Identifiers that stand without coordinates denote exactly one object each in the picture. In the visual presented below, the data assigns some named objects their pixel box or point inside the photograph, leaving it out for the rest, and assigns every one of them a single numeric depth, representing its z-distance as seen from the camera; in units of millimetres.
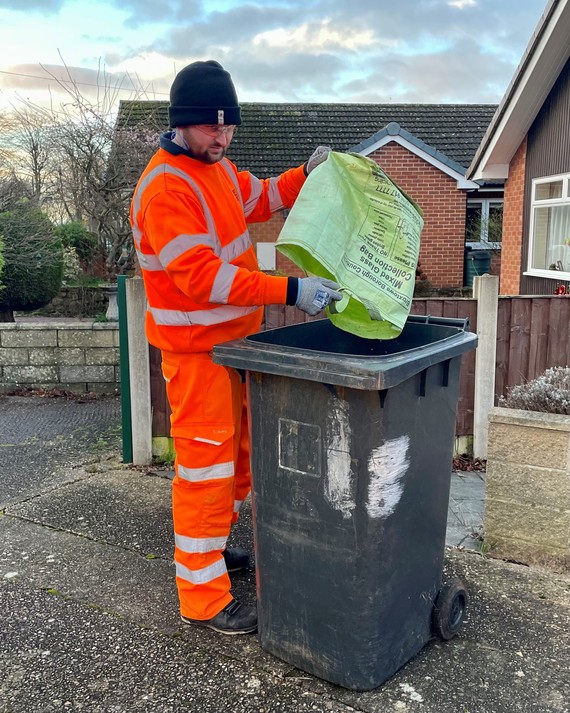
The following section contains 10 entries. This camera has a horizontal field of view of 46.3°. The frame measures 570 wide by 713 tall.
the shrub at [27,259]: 8070
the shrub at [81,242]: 12789
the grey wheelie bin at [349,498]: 2113
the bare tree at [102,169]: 10086
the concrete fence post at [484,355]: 4512
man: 2383
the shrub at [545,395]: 3256
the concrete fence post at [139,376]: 4414
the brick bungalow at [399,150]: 14391
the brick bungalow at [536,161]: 8953
